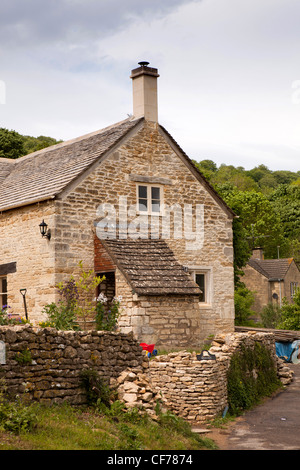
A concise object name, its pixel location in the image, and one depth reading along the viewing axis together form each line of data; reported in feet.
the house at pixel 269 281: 154.14
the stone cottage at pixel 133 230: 52.65
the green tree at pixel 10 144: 116.98
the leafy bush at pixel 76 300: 50.80
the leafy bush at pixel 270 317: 129.63
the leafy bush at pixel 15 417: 28.89
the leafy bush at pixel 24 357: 32.96
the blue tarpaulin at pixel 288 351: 72.54
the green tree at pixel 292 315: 96.58
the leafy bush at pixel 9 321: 41.50
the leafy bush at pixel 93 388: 35.91
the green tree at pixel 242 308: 123.13
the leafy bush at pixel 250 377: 45.77
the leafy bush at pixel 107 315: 51.75
